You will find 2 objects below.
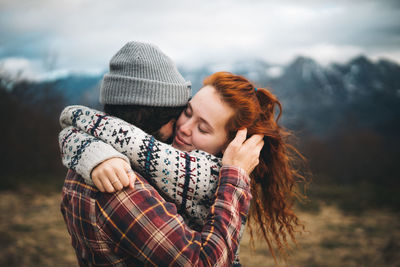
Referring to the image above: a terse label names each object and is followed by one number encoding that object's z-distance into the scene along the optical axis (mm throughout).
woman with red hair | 1263
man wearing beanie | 1026
